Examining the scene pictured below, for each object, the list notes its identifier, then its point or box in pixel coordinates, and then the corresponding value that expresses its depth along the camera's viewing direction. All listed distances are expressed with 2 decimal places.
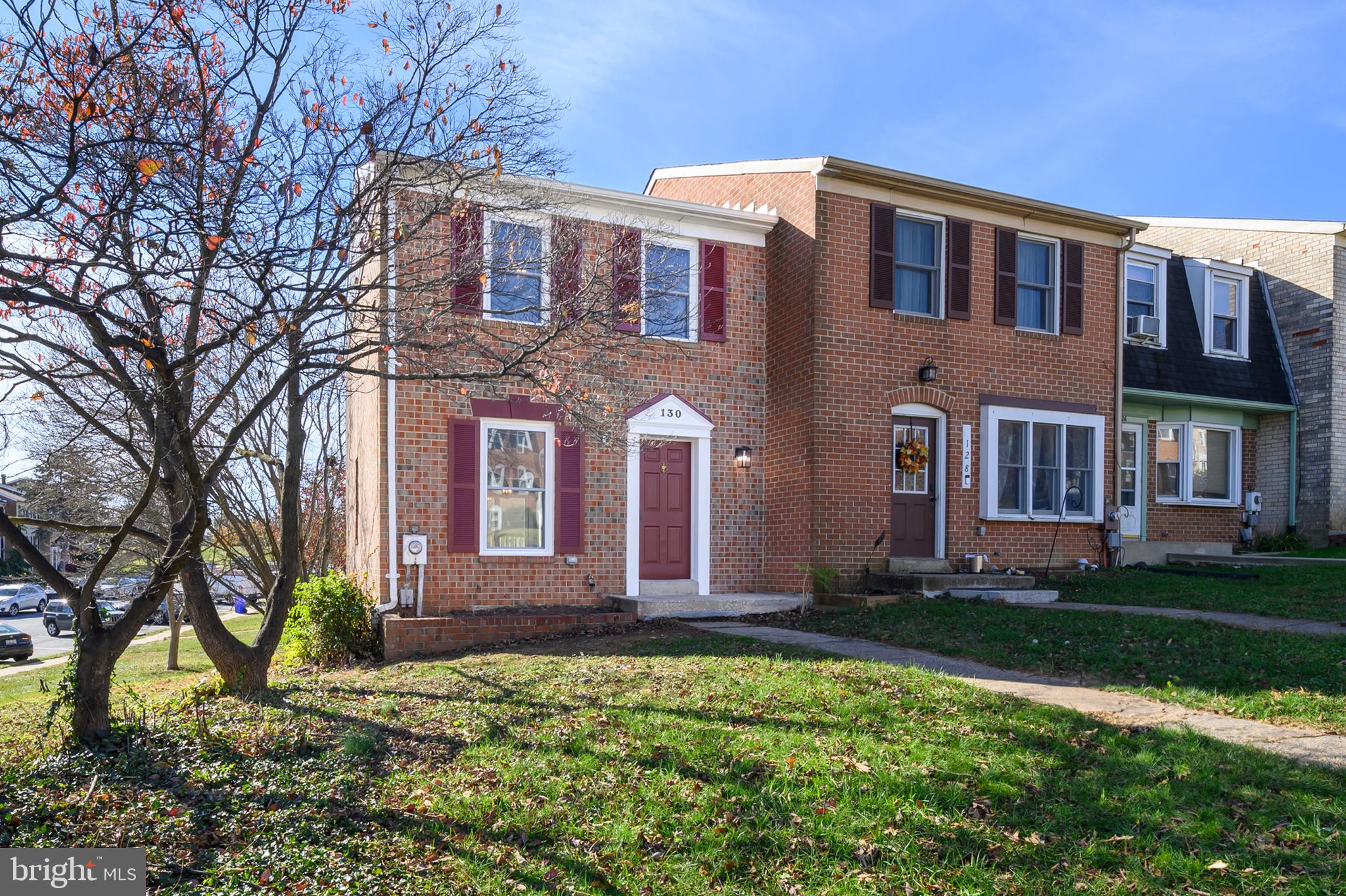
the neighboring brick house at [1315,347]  17.20
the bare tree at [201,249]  5.62
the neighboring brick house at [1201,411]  16.69
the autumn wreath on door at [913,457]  13.15
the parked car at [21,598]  37.81
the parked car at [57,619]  31.67
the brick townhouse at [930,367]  12.84
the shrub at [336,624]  10.88
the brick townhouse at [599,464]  11.29
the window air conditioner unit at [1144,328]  16.17
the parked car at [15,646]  23.52
